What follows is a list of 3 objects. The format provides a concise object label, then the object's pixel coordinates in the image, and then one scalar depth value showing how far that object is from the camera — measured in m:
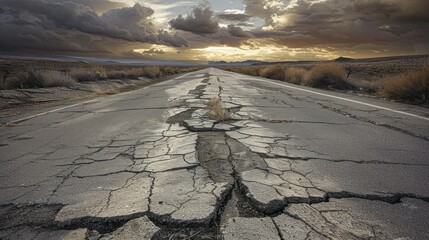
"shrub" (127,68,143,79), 23.66
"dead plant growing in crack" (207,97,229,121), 5.41
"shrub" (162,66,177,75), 37.88
